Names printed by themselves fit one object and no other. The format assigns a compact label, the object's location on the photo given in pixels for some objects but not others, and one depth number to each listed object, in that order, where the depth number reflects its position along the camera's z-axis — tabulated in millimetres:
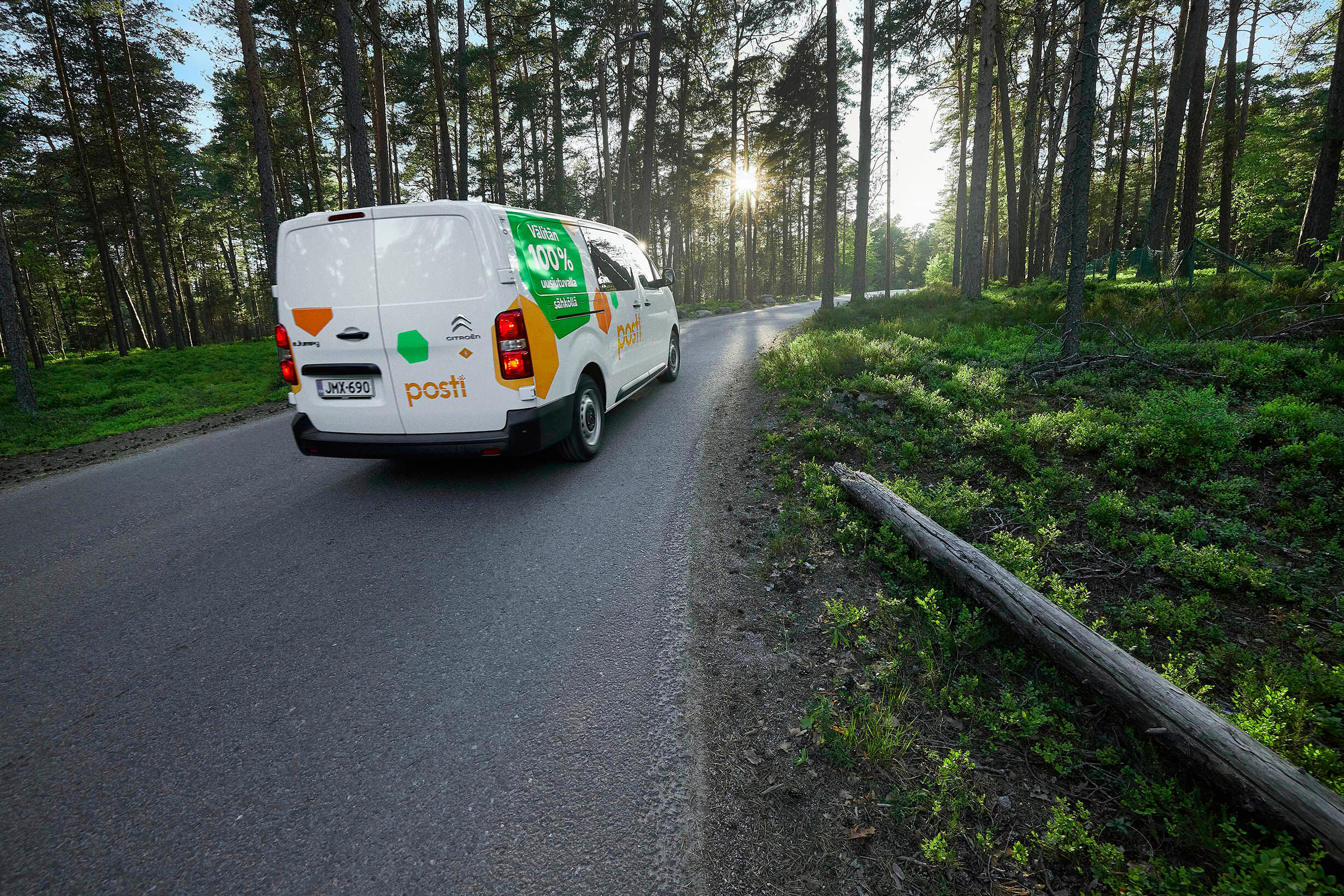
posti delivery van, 4336
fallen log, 1787
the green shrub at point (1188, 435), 4594
